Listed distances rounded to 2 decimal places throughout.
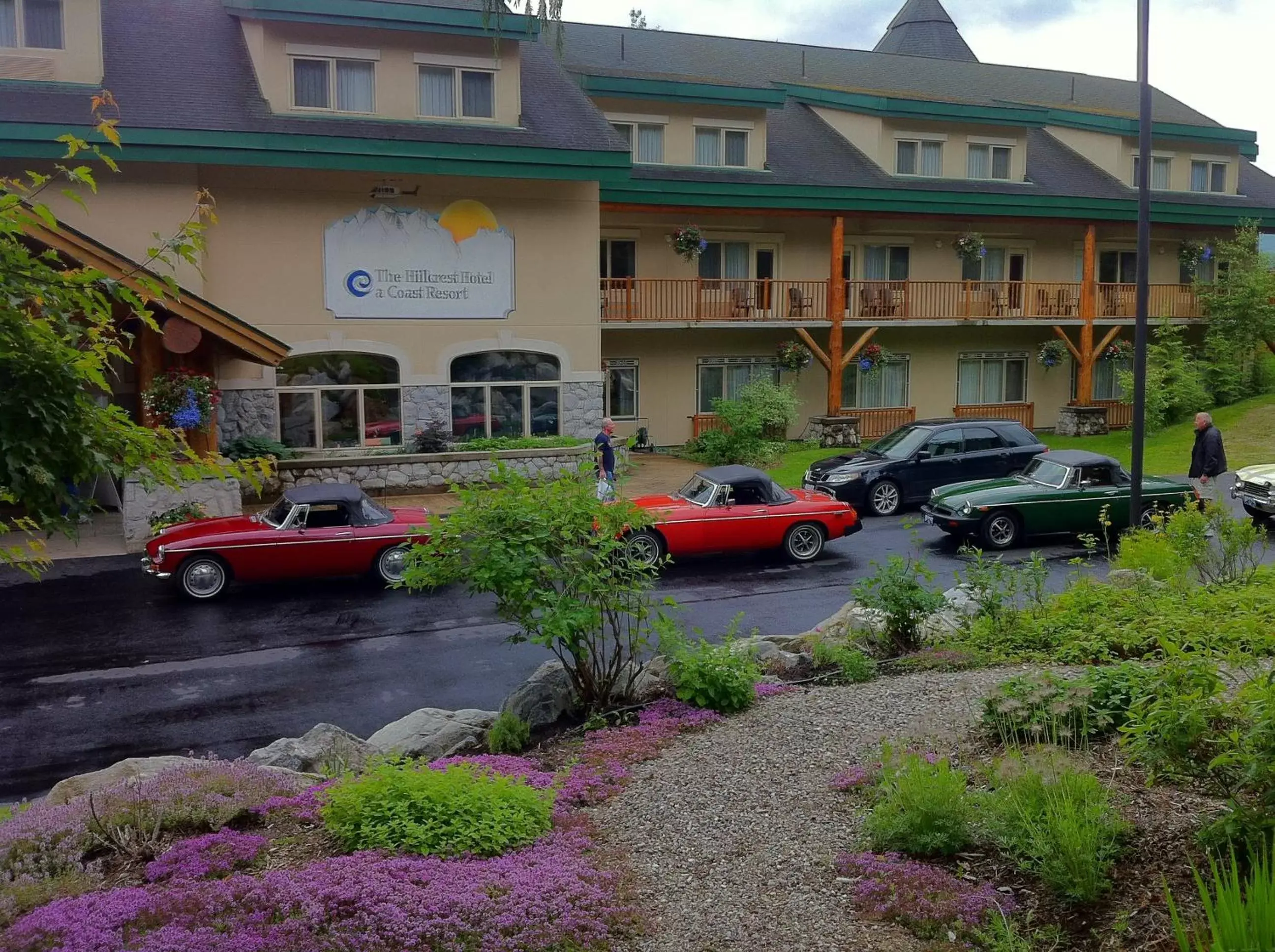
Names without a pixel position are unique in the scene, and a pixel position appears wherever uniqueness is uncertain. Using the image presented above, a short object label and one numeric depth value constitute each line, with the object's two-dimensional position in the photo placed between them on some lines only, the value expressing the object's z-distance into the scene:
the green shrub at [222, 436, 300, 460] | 18.91
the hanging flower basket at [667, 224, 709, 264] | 25.19
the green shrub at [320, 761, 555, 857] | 5.24
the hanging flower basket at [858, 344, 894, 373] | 27.28
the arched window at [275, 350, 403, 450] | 20.44
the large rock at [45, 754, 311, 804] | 6.75
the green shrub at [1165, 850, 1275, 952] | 3.49
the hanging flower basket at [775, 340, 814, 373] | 26.64
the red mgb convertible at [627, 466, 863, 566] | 14.80
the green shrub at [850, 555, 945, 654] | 9.32
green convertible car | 15.65
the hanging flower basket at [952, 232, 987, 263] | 28.20
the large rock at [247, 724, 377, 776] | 7.57
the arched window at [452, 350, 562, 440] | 21.62
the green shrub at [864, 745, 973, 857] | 5.20
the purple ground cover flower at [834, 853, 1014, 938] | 4.61
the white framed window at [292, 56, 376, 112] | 20.23
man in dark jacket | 15.74
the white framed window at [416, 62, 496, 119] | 21.02
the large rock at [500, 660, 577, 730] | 8.12
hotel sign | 20.41
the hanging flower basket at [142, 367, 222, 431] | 15.80
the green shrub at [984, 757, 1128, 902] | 4.62
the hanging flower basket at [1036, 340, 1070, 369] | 29.61
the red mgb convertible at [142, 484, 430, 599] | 13.07
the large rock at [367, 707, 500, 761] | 7.83
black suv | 18.47
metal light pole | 12.50
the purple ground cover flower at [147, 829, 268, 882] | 5.19
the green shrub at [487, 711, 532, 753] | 7.61
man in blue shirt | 17.83
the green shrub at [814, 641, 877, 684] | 8.59
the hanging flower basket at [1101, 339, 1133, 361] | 30.55
